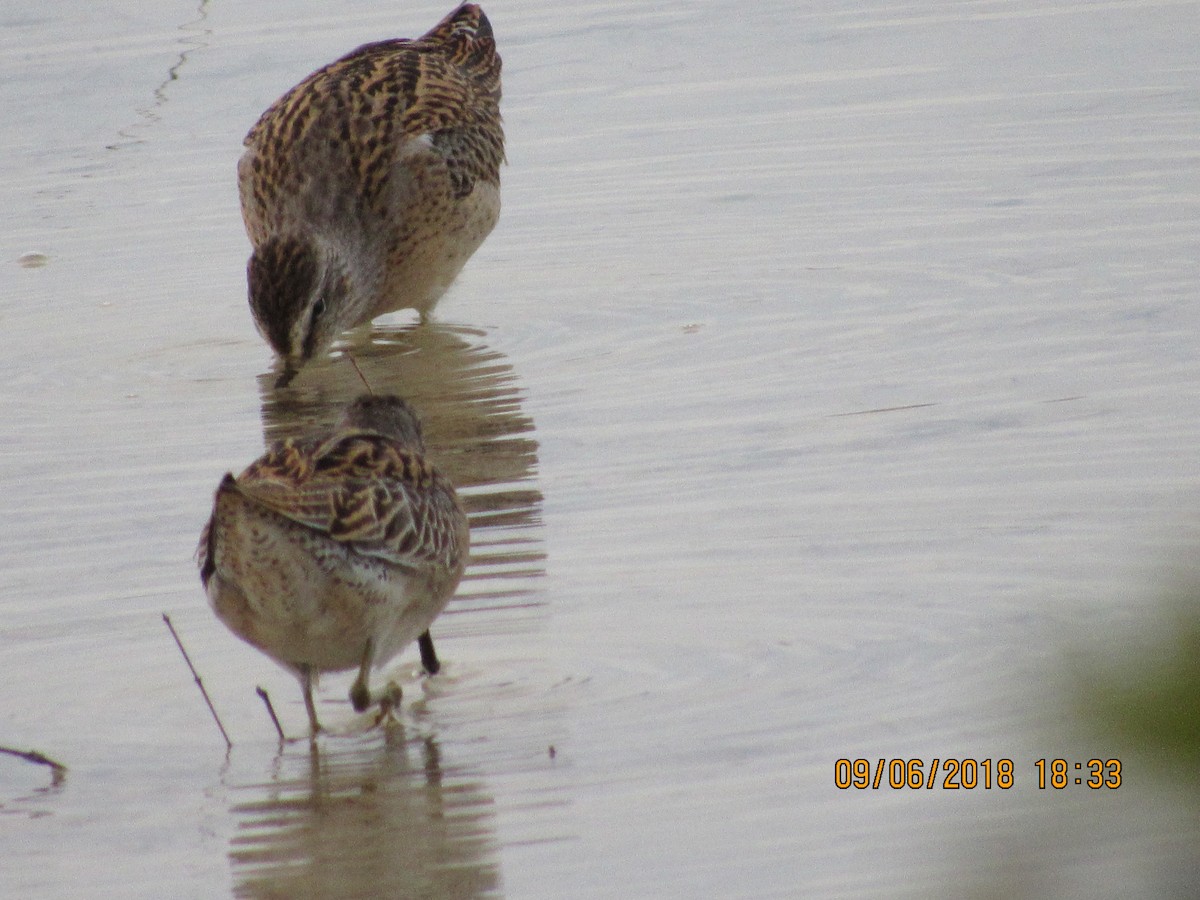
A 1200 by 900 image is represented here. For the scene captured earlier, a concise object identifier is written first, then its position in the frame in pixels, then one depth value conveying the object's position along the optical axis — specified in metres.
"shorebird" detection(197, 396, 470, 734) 7.96
